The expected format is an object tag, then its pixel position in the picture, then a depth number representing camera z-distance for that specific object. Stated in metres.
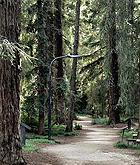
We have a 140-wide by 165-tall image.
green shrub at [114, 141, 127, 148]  13.61
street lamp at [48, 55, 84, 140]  15.56
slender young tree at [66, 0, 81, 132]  20.91
